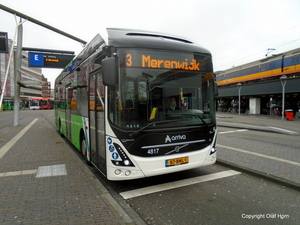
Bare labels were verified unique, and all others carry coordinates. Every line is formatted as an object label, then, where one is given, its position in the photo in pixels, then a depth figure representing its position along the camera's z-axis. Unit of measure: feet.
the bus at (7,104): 185.26
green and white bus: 12.92
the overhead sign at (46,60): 52.85
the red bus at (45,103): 209.87
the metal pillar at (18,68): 48.80
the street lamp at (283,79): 58.20
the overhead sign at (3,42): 43.12
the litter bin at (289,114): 63.21
